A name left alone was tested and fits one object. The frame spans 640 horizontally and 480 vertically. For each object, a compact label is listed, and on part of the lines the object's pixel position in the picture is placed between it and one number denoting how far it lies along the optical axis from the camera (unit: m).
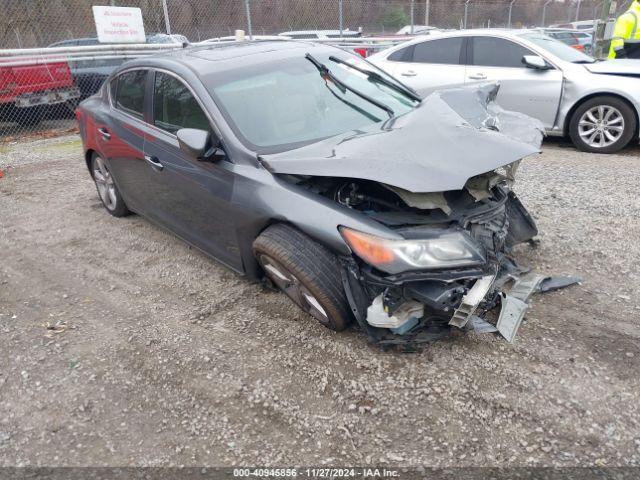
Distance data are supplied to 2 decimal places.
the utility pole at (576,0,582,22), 25.47
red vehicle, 8.92
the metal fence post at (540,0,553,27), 23.64
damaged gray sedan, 2.58
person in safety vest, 8.48
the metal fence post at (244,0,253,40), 12.05
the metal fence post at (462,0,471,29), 18.85
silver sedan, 6.36
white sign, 9.85
